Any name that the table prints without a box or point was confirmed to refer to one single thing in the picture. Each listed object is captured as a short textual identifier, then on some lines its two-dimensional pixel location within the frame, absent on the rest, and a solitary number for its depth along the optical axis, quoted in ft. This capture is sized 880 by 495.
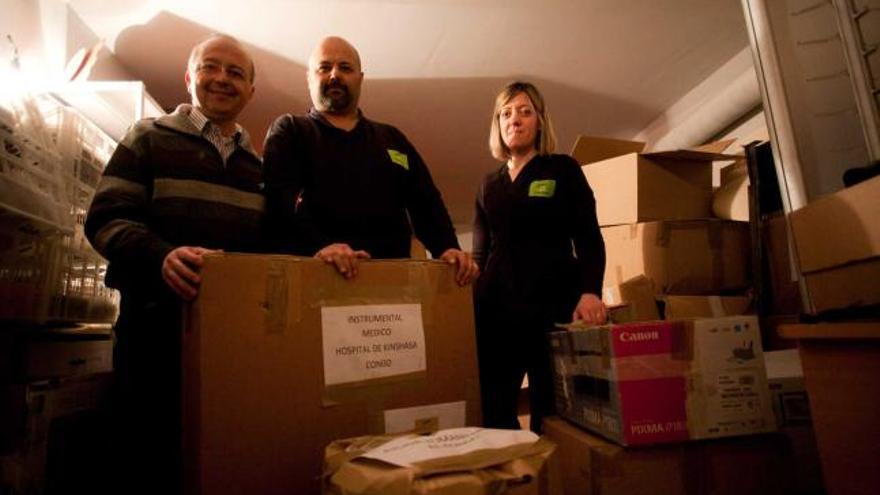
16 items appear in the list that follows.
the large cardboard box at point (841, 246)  2.84
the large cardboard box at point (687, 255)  5.86
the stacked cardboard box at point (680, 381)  2.72
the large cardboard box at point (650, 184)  5.98
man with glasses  3.12
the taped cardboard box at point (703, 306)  5.54
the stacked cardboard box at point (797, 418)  3.53
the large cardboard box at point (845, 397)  2.23
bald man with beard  3.54
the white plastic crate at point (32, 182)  3.37
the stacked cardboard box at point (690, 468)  2.67
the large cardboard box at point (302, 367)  2.30
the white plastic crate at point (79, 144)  4.22
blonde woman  3.98
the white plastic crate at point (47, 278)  3.51
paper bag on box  1.59
